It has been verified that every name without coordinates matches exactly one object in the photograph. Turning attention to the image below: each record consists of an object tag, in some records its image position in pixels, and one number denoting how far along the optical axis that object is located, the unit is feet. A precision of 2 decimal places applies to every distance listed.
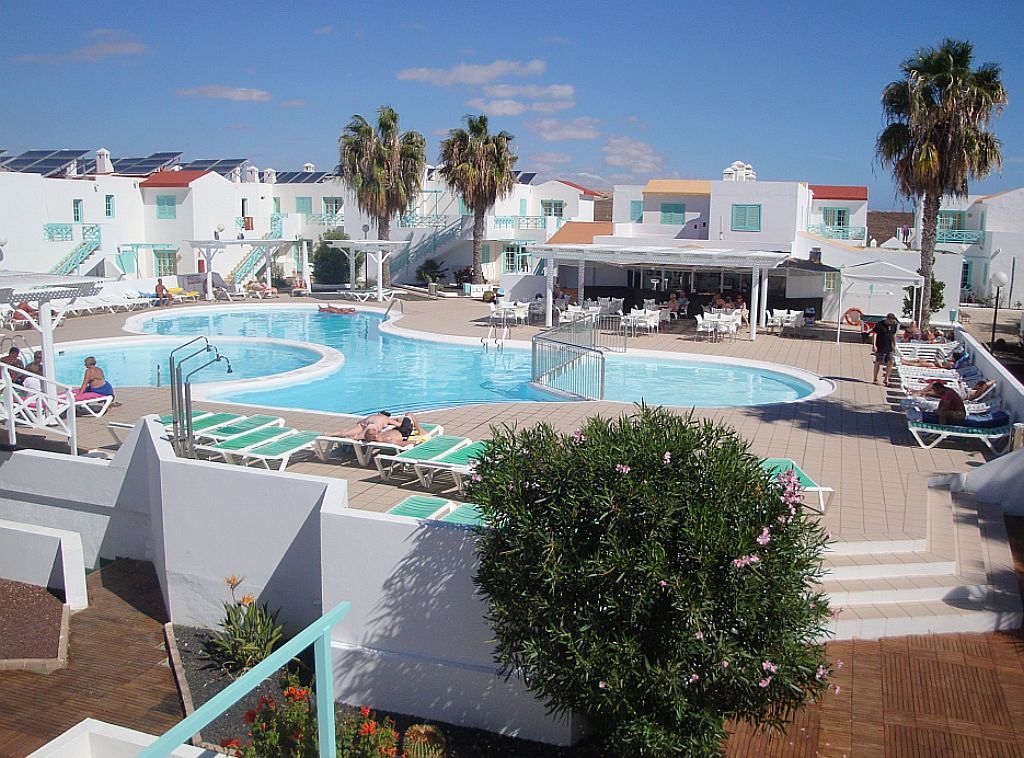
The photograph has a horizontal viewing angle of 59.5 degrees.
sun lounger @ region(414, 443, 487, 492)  32.38
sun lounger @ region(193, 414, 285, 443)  37.50
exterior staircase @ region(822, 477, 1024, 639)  24.40
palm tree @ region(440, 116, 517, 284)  112.78
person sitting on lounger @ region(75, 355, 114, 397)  47.06
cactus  19.99
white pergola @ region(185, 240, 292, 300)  111.86
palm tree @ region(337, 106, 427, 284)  119.34
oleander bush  16.75
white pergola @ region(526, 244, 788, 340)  78.02
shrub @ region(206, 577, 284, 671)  26.76
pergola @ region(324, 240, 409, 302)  108.99
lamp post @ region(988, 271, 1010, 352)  75.64
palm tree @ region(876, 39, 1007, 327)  67.67
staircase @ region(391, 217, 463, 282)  132.26
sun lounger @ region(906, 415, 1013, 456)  38.47
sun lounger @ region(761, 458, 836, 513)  30.22
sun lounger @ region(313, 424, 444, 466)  35.59
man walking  55.39
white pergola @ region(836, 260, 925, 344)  73.05
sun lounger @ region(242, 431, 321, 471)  35.14
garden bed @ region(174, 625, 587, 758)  21.72
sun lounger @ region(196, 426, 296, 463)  35.48
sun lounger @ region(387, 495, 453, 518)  28.27
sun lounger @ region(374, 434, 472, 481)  33.42
